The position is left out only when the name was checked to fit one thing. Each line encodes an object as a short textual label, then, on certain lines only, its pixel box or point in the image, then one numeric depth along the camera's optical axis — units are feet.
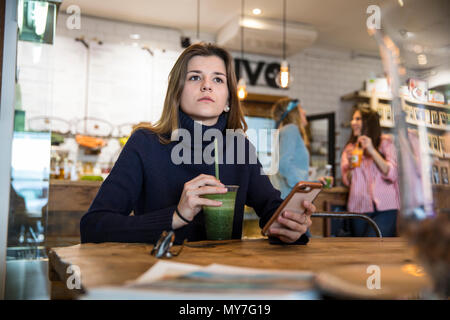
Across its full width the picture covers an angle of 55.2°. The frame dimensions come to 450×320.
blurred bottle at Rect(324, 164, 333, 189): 15.03
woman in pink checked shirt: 13.70
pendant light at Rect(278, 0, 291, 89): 14.26
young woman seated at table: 4.56
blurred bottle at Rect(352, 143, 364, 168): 13.87
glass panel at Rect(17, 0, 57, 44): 8.19
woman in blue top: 12.28
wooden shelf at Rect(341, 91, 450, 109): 23.72
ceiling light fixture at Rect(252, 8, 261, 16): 18.80
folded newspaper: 1.85
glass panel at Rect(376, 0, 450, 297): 1.78
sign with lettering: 21.83
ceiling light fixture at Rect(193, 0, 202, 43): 18.38
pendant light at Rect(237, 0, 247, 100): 16.28
